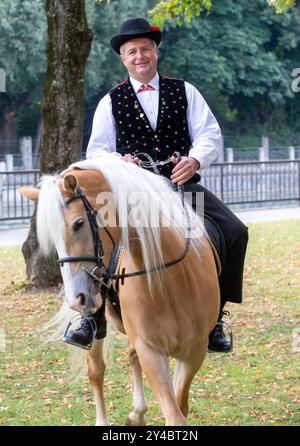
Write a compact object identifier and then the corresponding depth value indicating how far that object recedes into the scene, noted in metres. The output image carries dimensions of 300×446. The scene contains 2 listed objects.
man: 10.36
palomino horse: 7.79
